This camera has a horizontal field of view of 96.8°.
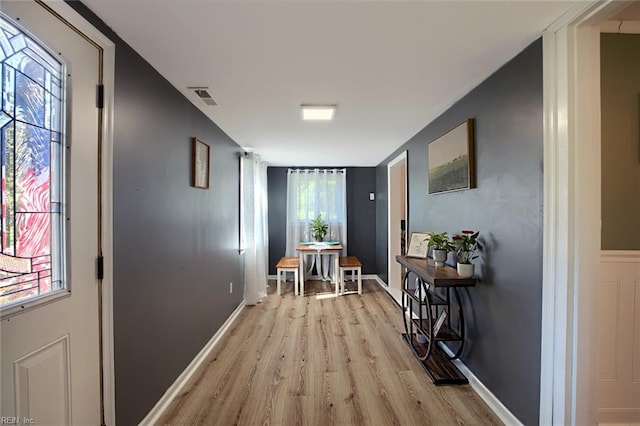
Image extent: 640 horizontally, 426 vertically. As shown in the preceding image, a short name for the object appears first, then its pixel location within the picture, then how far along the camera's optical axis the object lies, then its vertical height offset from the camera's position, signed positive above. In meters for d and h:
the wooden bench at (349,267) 4.63 -0.90
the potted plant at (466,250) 2.03 -0.28
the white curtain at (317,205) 5.58 +0.15
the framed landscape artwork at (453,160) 2.12 +0.44
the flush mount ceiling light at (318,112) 2.41 +0.89
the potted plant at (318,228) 5.39 -0.30
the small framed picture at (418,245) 2.92 -0.35
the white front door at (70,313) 0.99 -0.39
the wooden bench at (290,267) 4.63 -0.89
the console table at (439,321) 2.13 -0.93
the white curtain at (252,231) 3.94 -0.26
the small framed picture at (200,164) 2.39 +0.43
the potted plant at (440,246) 2.33 -0.29
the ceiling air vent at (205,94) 2.07 +0.91
